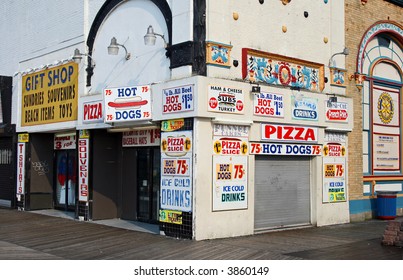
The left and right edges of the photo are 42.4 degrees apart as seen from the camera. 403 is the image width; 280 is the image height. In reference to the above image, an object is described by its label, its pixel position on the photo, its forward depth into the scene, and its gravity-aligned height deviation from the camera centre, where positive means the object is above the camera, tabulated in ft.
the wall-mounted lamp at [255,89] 43.24 +6.48
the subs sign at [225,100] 40.82 +5.40
